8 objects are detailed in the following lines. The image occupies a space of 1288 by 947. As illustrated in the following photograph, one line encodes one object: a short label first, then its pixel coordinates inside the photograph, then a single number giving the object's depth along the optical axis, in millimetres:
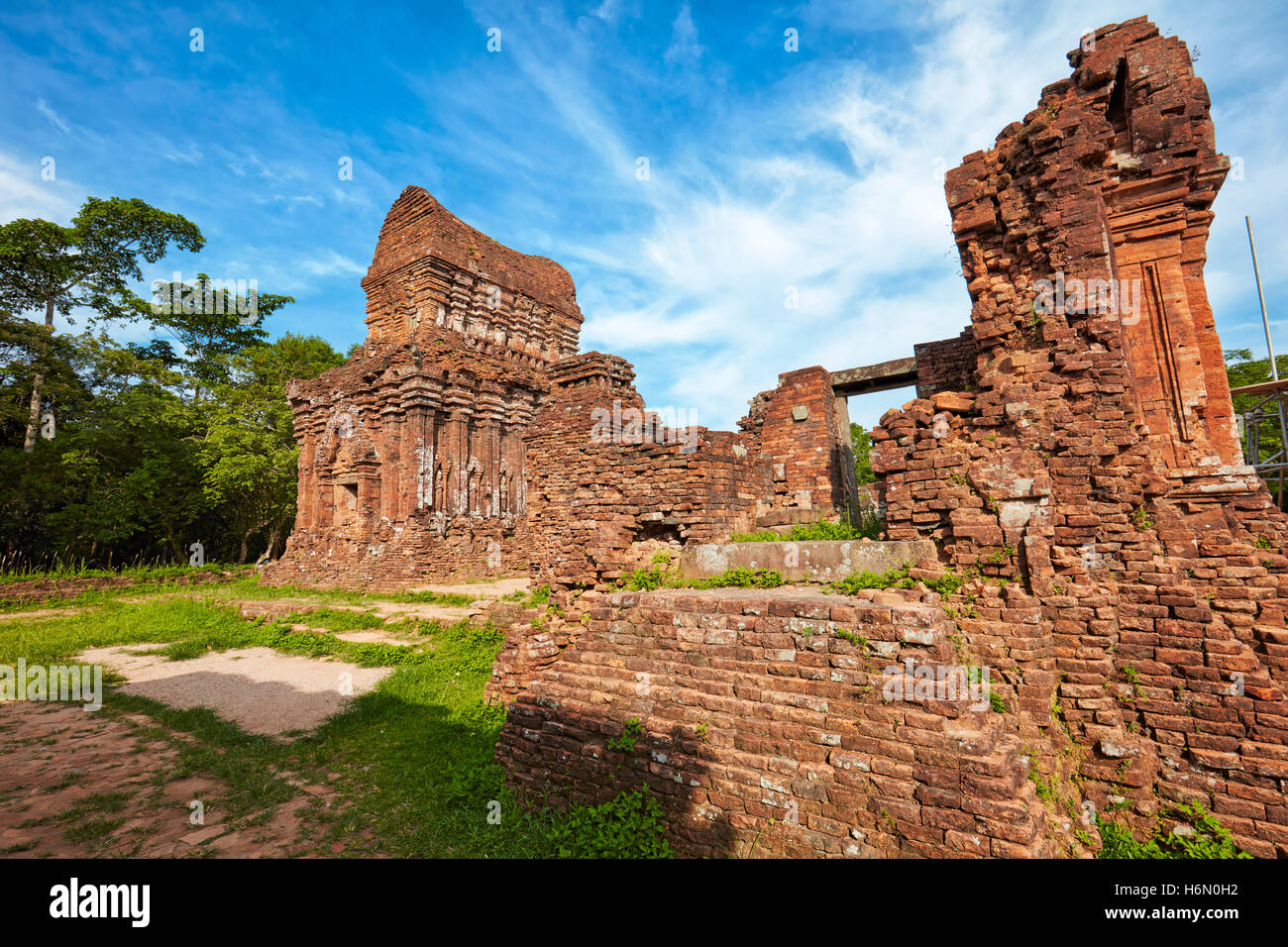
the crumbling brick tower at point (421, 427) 18828
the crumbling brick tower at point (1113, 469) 4227
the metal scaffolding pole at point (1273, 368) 11195
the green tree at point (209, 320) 30812
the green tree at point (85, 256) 24016
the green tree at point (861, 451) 32312
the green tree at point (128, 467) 21141
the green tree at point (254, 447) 24359
